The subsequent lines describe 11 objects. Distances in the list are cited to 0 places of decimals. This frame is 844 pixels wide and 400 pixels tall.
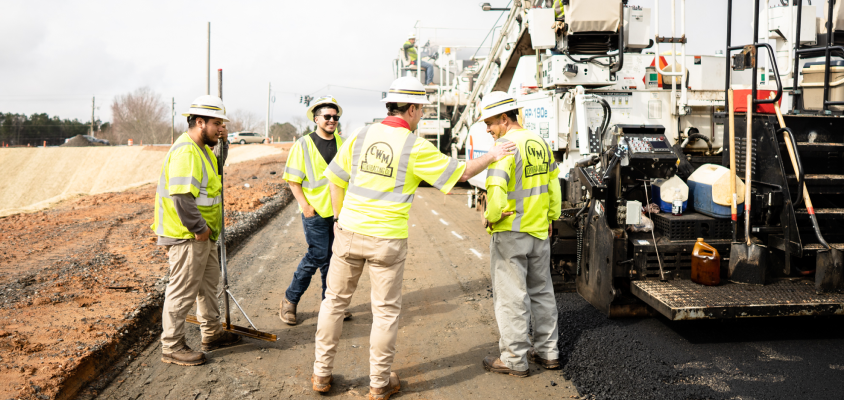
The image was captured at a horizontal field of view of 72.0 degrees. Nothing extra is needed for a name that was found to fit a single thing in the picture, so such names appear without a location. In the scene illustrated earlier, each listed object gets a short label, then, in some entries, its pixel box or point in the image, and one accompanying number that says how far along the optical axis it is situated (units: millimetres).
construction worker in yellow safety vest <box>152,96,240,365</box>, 4188
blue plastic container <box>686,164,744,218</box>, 4797
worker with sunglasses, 5164
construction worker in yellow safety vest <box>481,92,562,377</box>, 4109
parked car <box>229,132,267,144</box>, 49062
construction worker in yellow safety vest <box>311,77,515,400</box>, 3680
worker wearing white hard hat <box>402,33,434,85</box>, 18859
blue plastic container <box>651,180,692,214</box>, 5000
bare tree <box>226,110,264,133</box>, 87119
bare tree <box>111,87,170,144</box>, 72562
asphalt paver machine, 4312
